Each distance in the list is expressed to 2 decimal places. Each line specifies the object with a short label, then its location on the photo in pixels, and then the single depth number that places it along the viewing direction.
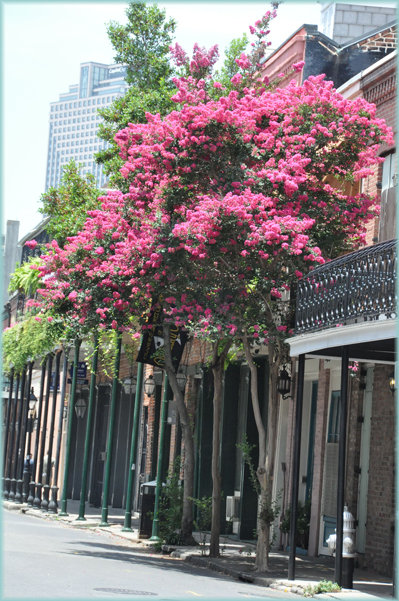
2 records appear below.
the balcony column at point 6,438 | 54.95
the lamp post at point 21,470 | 38.06
